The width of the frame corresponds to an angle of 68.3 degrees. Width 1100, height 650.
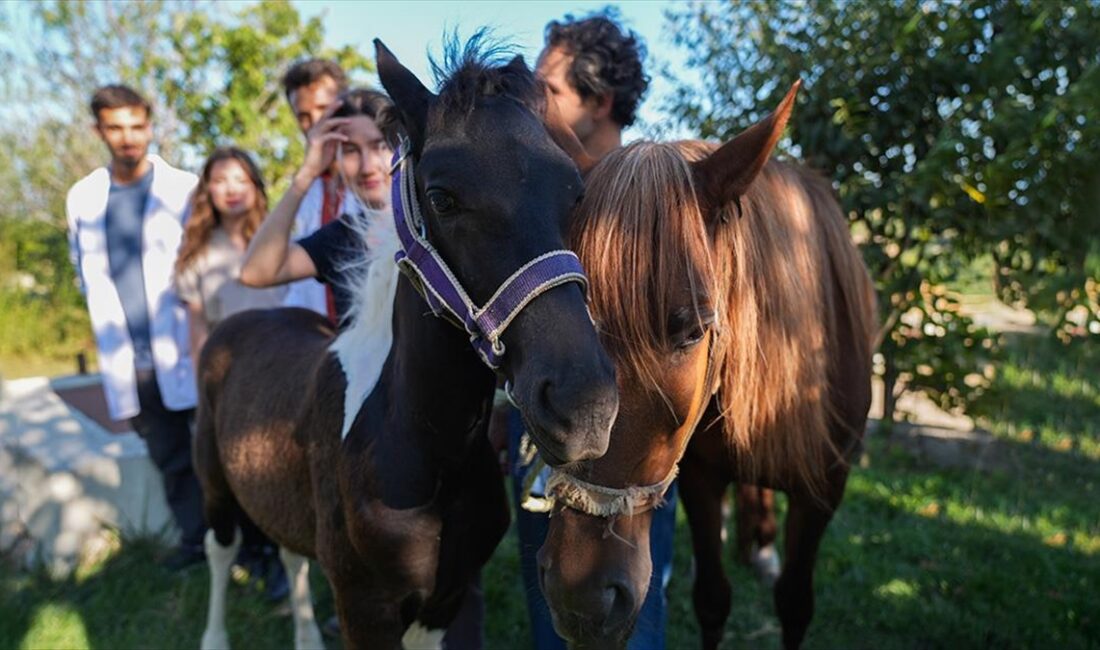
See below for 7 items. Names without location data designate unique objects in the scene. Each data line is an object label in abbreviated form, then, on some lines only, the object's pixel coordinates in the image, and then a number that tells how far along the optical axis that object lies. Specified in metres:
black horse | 1.53
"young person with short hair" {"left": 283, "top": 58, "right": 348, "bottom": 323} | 3.58
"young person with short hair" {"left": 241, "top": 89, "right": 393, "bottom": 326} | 2.84
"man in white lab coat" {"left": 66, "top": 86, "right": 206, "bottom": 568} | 4.33
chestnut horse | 1.76
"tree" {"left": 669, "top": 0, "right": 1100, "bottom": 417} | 4.27
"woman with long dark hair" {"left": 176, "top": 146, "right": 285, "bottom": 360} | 4.07
